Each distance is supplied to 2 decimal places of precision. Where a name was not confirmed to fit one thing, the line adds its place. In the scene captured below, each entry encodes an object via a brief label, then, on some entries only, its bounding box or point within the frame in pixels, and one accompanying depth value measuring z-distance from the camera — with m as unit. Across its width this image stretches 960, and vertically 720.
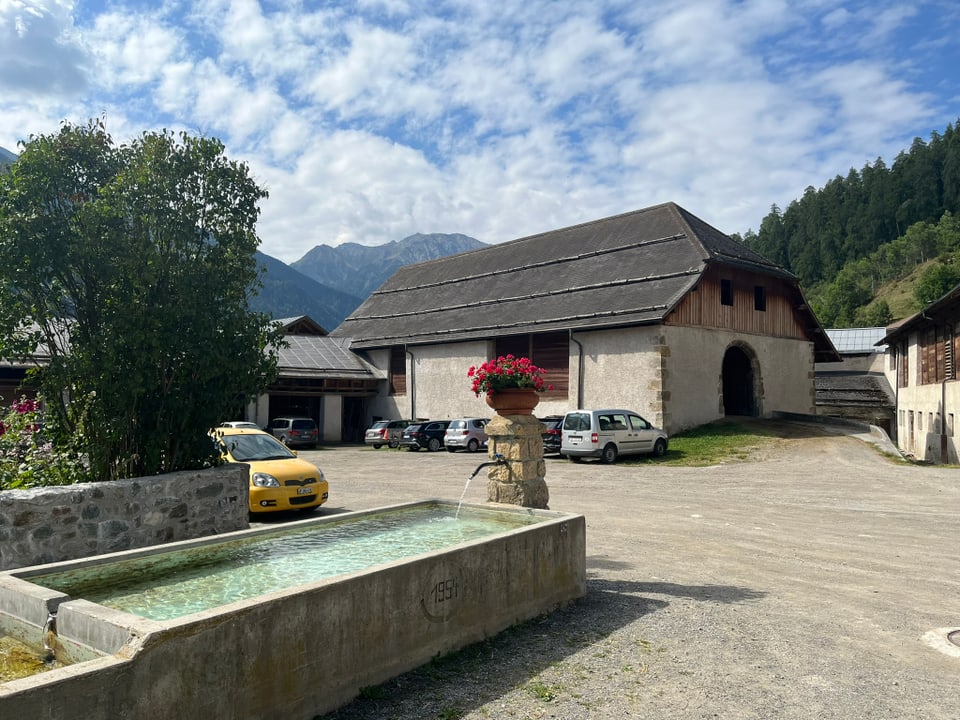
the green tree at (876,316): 84.27
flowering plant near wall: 7.88
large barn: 26.33
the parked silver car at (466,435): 27.91
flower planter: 7.89
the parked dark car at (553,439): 23.80
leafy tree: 7.84
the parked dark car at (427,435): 29.62
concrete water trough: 3.51
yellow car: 11.52
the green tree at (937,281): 74.88
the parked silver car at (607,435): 21.81
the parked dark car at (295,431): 31.00
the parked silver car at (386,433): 31.62
